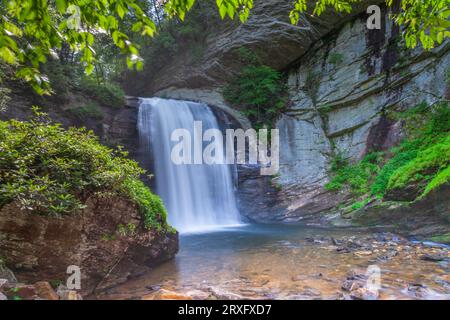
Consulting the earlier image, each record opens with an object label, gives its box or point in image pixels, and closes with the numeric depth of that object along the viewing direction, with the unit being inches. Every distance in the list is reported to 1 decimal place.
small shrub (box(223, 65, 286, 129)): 626.8
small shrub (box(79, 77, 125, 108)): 503.4
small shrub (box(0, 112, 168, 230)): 140.9
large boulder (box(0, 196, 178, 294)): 145.7
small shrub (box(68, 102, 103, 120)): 450.0
